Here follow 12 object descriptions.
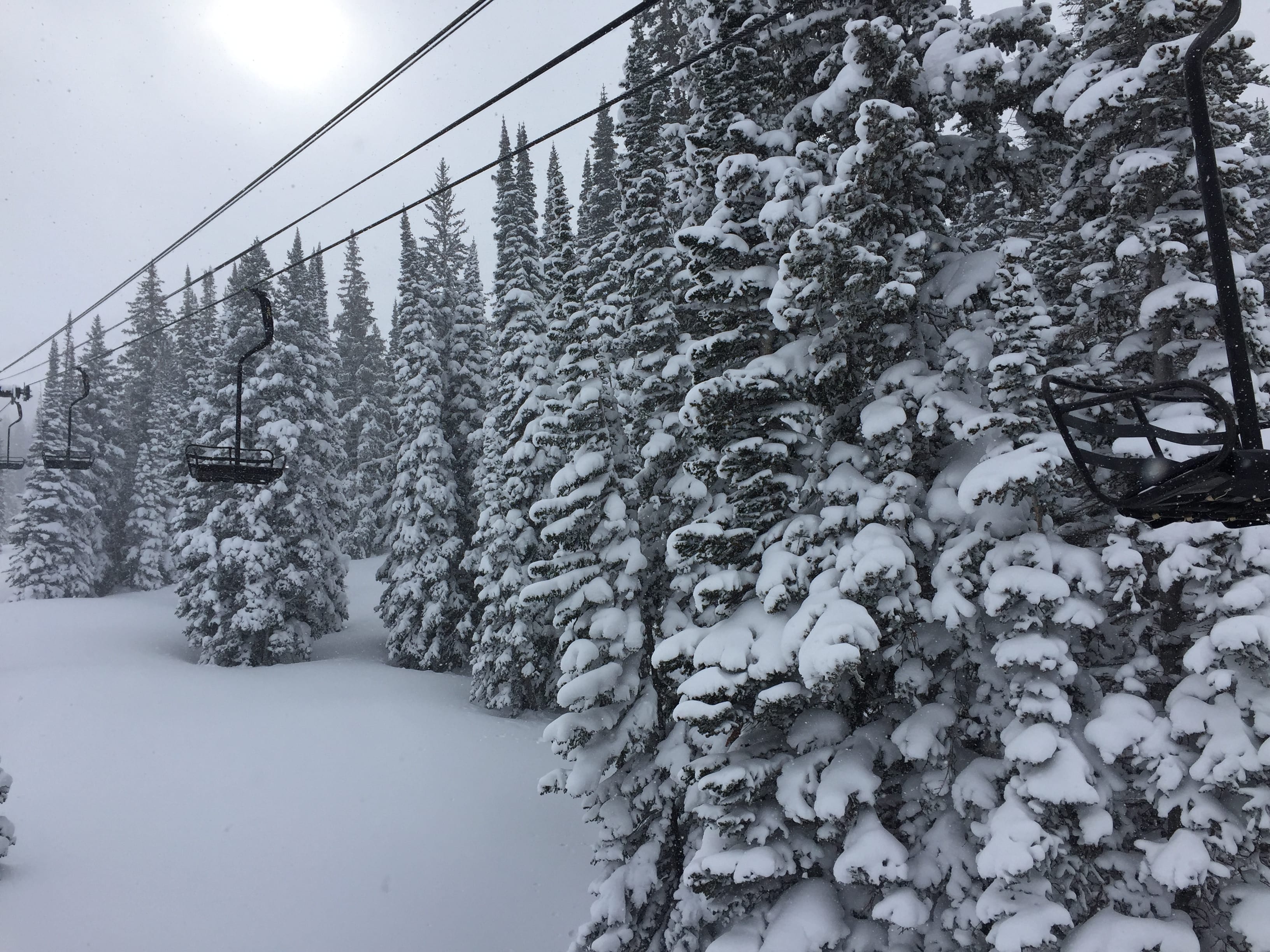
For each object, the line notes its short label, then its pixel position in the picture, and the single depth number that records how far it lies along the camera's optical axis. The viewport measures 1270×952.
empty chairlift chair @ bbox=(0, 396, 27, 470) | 24.47
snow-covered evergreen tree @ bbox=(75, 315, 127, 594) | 52.06
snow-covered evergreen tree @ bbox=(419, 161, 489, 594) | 37.34
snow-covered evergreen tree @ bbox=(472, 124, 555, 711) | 27.09
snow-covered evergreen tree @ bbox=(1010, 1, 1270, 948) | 8.66
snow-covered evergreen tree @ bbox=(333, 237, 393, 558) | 59.56
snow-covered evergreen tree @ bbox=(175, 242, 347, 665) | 34.12
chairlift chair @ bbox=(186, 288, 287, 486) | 13.03
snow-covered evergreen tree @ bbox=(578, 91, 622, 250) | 32.85
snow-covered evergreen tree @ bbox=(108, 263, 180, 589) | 54.41
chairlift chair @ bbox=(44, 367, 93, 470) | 24.20
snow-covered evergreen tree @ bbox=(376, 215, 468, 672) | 34.16
